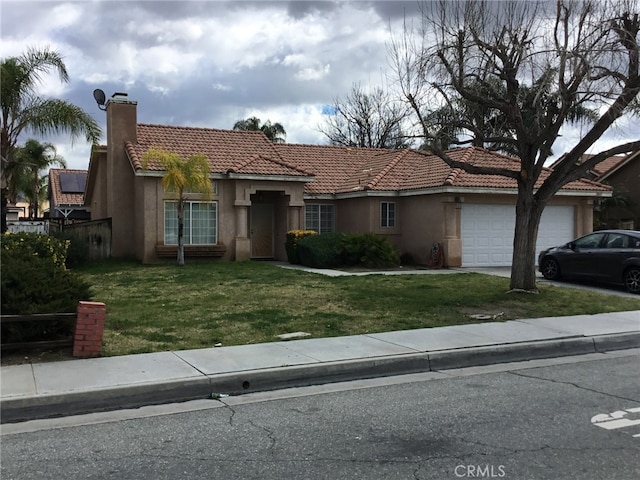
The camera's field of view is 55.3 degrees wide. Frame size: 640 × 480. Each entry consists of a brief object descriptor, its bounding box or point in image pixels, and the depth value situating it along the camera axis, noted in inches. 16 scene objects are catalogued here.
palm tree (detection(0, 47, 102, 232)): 718.5
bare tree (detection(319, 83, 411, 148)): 1789.1
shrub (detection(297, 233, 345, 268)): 791.7
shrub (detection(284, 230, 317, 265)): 855.1
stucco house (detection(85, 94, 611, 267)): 831.1
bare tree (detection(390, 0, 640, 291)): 475.5
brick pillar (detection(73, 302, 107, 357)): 311.0
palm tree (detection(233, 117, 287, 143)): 1812.3
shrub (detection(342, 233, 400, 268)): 798.5
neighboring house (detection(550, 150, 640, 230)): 1293.1
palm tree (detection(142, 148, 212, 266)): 769.6
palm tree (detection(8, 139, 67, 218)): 1833.5
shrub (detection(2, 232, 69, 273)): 525.6
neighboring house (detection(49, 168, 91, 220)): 1449.3
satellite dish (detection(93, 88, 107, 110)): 948.6
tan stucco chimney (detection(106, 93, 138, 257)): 890.7
